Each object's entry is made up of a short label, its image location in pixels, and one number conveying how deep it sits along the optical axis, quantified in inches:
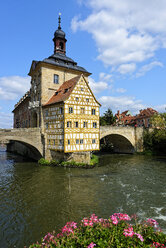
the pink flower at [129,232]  152.9
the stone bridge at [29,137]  784.9
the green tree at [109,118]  1712.6
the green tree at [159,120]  1184.2
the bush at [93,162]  816.3
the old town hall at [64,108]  789.9
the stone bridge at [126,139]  1272.1
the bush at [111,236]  151.0
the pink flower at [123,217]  175.8
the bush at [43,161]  850.4
